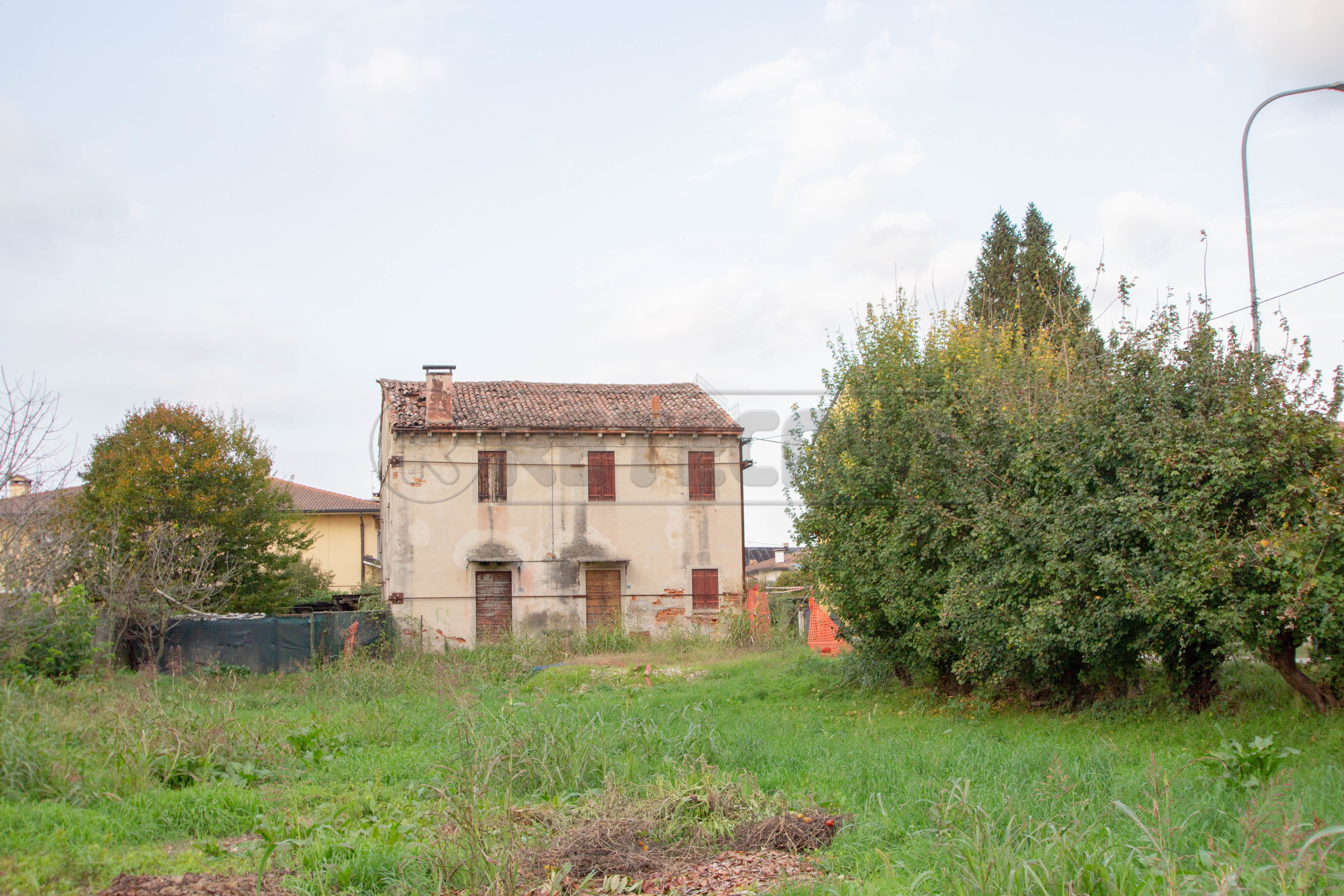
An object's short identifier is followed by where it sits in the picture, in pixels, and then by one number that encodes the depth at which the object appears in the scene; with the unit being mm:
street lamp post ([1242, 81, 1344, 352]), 10250
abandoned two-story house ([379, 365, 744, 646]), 24719
